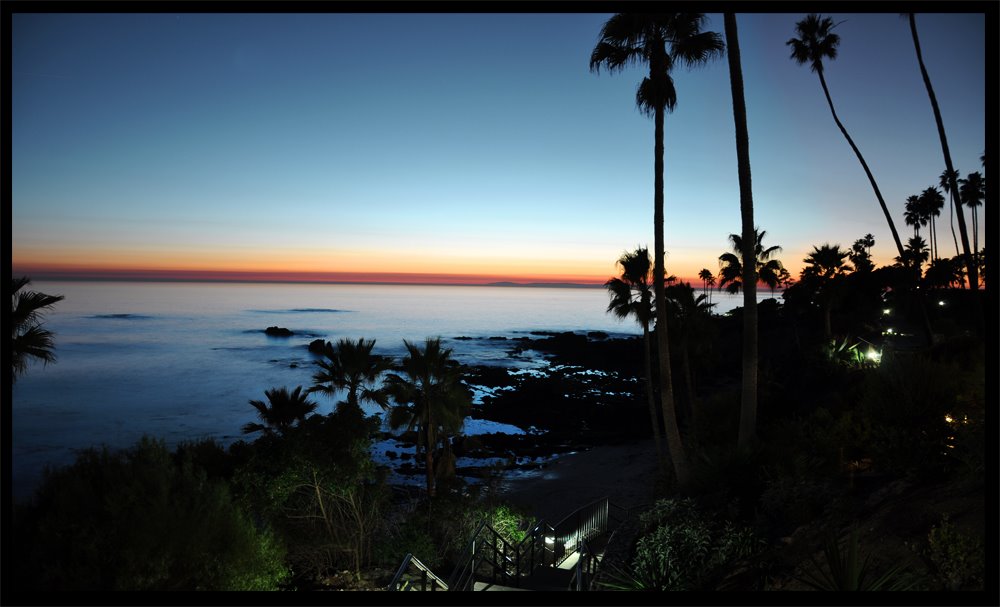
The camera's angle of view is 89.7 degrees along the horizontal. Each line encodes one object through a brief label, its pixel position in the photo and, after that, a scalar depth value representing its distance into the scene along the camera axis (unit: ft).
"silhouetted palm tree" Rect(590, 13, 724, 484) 32.94
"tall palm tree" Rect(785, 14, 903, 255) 59.88
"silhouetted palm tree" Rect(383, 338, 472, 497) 49.57
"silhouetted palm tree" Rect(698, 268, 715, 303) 210.57
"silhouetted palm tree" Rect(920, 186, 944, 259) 124.16
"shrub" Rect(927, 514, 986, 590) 13.97
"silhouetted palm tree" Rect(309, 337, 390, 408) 50.88
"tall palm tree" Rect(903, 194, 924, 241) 143.86
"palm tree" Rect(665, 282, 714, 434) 61.67
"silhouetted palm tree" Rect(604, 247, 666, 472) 52.90
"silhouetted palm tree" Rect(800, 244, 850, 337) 86.58
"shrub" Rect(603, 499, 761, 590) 19.97
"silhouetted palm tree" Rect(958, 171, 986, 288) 106.22
